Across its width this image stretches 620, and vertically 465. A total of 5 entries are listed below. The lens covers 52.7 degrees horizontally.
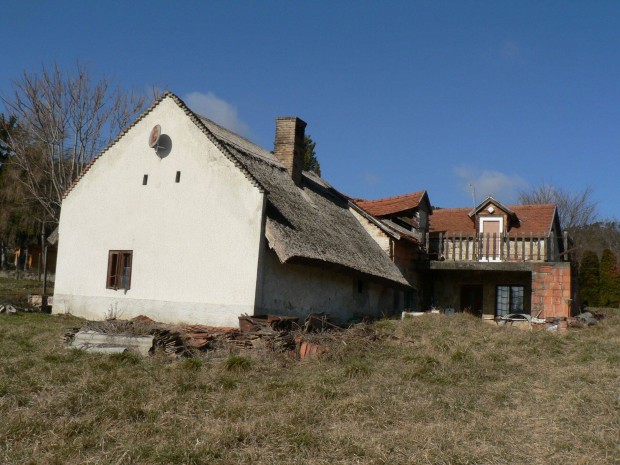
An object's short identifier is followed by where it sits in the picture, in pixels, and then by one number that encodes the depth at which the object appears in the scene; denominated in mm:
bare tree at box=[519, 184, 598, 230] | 50625
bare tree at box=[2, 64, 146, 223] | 27875
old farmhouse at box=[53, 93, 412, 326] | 15477
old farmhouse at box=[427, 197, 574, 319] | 20453
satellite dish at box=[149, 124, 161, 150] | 17062
